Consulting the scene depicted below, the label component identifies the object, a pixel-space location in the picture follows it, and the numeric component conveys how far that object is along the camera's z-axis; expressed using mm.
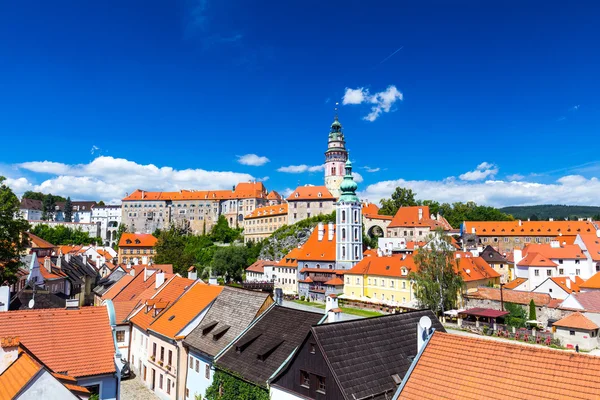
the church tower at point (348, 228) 67000
